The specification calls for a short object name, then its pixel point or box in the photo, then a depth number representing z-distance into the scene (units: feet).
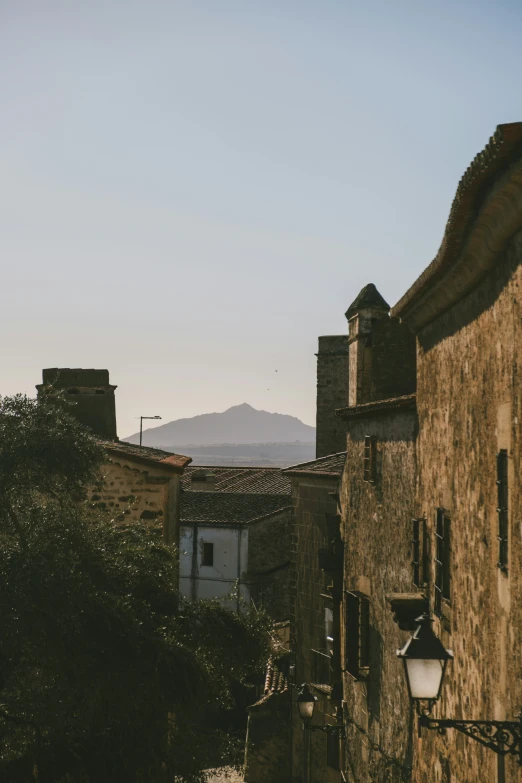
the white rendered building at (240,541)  135.95
